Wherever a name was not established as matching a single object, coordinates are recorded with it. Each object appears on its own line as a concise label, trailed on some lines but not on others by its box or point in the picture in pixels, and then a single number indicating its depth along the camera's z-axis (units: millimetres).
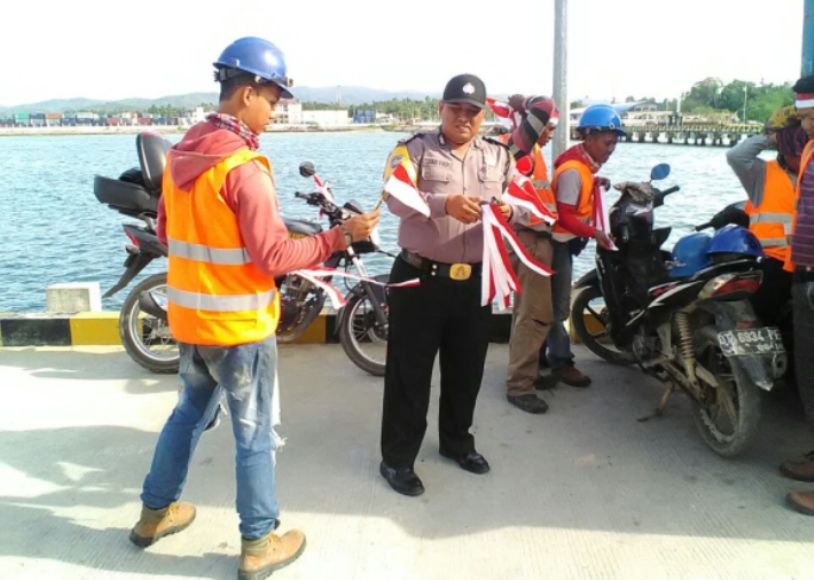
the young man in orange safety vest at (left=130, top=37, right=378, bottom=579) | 2334
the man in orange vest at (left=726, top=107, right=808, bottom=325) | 3445
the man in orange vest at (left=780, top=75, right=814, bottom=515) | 2990
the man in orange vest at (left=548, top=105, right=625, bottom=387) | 3988
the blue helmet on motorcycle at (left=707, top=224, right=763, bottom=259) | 3453
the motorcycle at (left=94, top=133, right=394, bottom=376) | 4805
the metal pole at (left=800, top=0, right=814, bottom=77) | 4039
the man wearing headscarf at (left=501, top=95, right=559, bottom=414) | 4082
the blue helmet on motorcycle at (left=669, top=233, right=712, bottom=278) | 3705
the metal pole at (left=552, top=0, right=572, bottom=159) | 5125
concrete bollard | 5754
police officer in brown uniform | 3029
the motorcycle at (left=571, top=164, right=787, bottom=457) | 3258
